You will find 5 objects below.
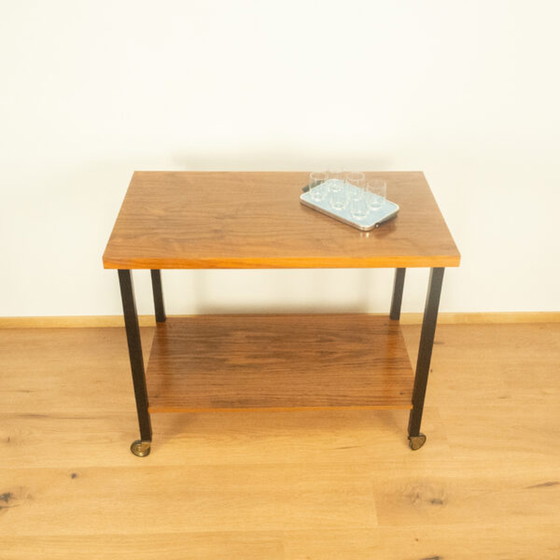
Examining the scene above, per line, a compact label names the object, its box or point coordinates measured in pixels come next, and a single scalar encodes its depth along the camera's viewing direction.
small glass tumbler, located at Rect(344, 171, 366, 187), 1.78
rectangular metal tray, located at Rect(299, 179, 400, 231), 1.63
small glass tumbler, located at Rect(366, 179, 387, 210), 1.69
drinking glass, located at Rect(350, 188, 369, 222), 1.65
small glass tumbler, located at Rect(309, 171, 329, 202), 1.73
